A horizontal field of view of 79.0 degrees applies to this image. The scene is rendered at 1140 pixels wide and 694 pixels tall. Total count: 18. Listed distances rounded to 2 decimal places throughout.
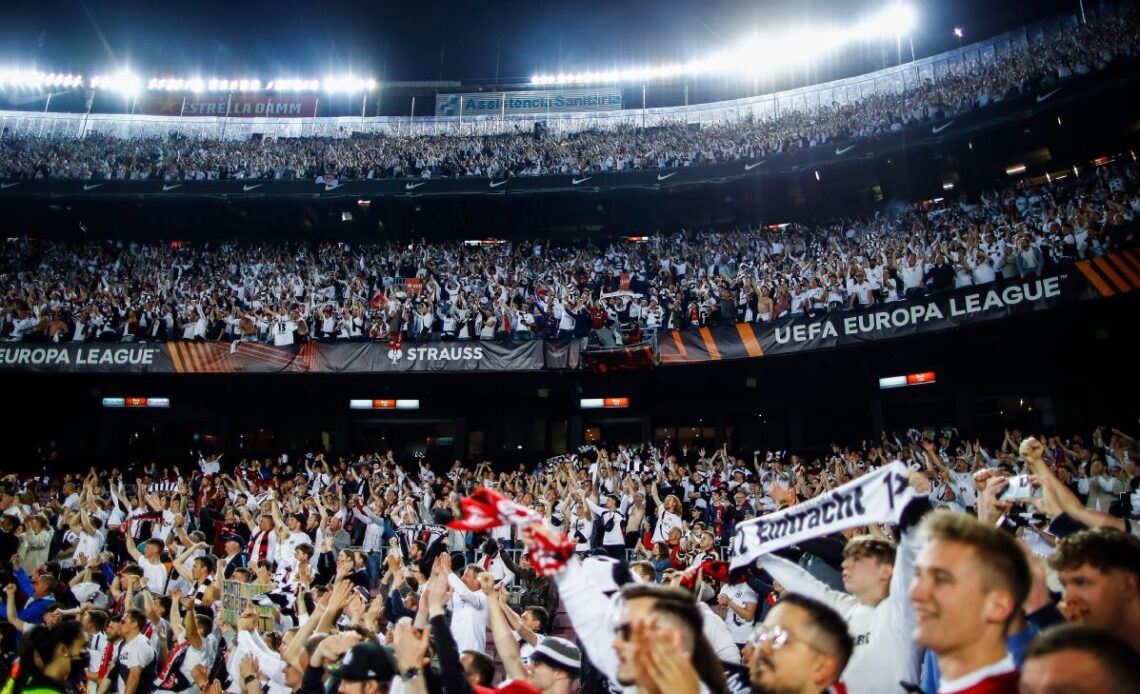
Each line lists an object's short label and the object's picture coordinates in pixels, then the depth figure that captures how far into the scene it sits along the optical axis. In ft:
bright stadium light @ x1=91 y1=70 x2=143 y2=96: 126.52
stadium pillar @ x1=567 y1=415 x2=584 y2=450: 76.38
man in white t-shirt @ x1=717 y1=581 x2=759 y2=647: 21.88
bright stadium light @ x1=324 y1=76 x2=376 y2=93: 127.03
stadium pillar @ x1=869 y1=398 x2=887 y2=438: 67.21
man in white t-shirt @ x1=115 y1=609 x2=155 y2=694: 21.44
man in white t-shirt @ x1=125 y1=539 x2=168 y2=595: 31.73
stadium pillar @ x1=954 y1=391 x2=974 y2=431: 63.77
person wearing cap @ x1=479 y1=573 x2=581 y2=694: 12.95
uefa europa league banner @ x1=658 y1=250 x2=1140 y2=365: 42.50
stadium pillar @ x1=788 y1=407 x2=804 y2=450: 71.82
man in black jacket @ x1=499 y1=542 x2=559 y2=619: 26.84
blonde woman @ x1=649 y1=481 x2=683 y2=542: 36.22
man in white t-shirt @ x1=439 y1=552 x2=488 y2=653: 20.34
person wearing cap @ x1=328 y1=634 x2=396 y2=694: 10.68
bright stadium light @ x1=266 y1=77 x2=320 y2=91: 128.26
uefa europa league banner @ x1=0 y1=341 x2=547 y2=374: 63.00
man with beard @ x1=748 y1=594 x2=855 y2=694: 8.13
